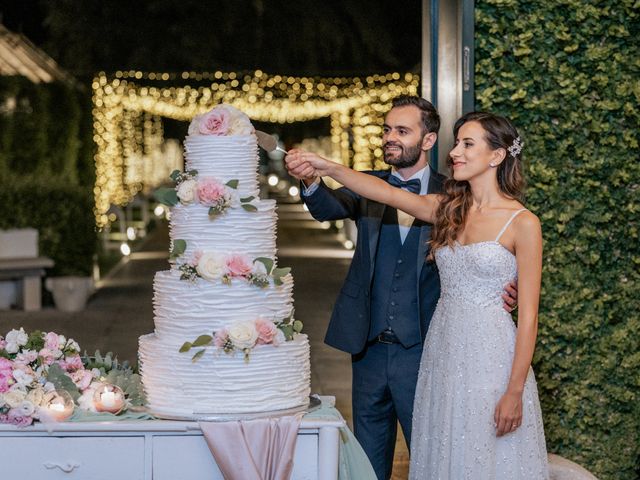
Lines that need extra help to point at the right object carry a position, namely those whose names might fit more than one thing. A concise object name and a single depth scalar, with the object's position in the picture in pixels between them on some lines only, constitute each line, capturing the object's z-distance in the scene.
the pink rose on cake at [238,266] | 4.58
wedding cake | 4.57
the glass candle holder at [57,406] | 4.59
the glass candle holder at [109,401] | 4.70
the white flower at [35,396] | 4.60
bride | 4.86
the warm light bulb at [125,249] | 20.08
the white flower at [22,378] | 4.74
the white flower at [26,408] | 4.54
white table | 4.55
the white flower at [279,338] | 4.63
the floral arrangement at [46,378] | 4.58
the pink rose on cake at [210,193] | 4.59
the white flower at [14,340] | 5.04
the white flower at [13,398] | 4.56
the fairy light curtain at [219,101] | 23.31
